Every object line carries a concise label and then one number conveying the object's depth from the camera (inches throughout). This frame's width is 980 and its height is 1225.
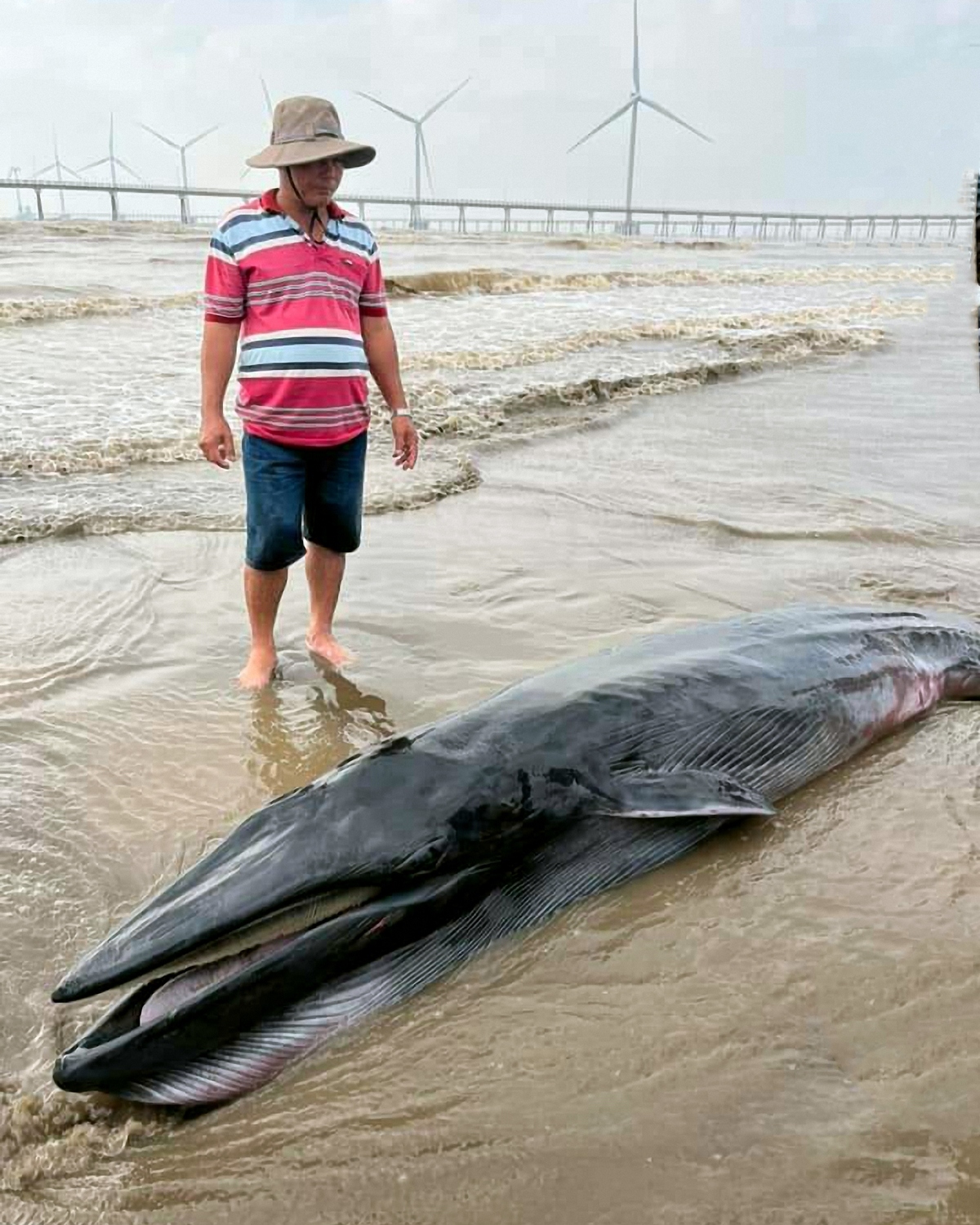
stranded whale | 84.4
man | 152.4
